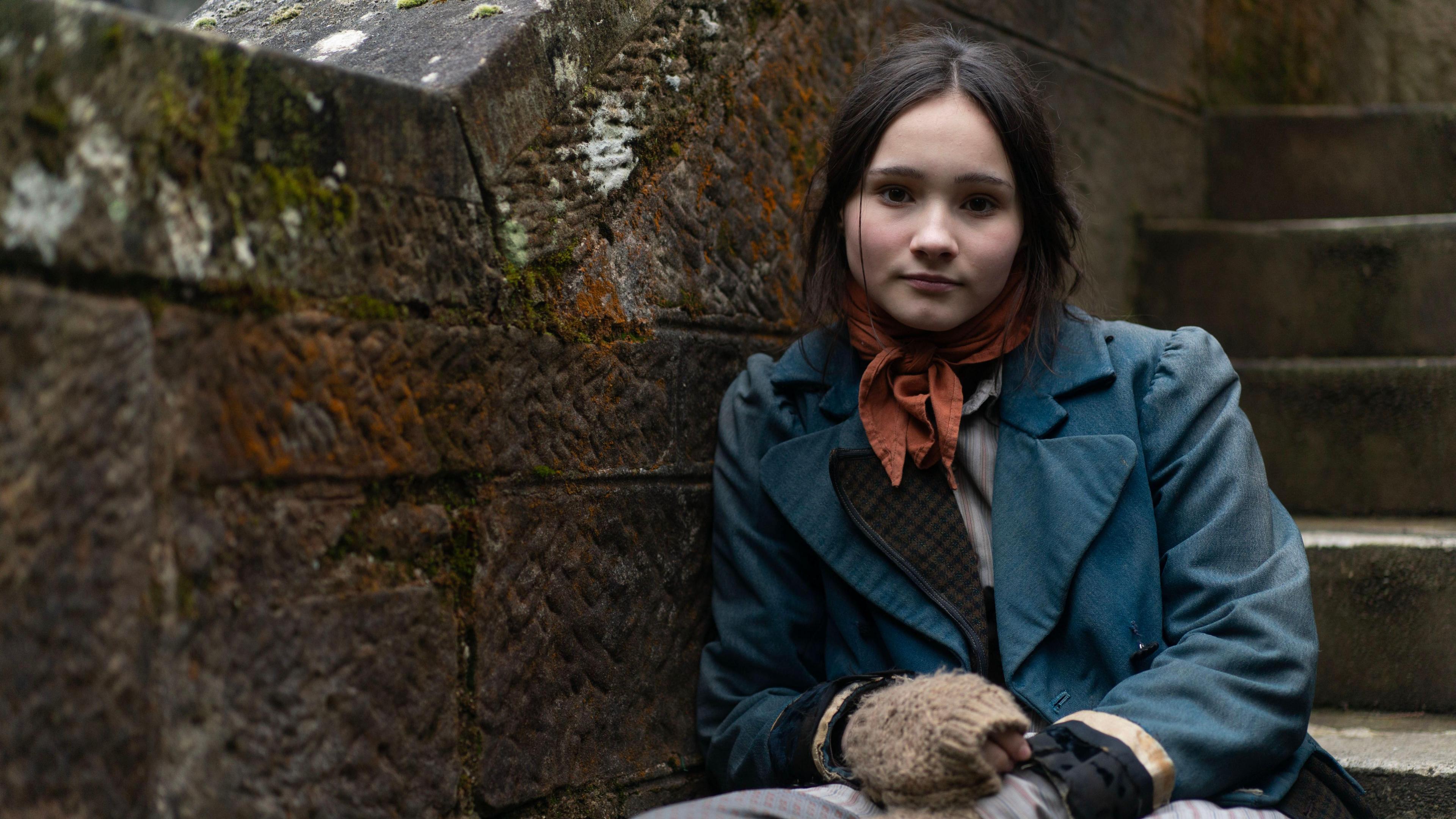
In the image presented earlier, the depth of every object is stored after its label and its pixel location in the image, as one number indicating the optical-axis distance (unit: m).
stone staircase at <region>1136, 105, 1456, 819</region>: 2.09
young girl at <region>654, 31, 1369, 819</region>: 1.48
